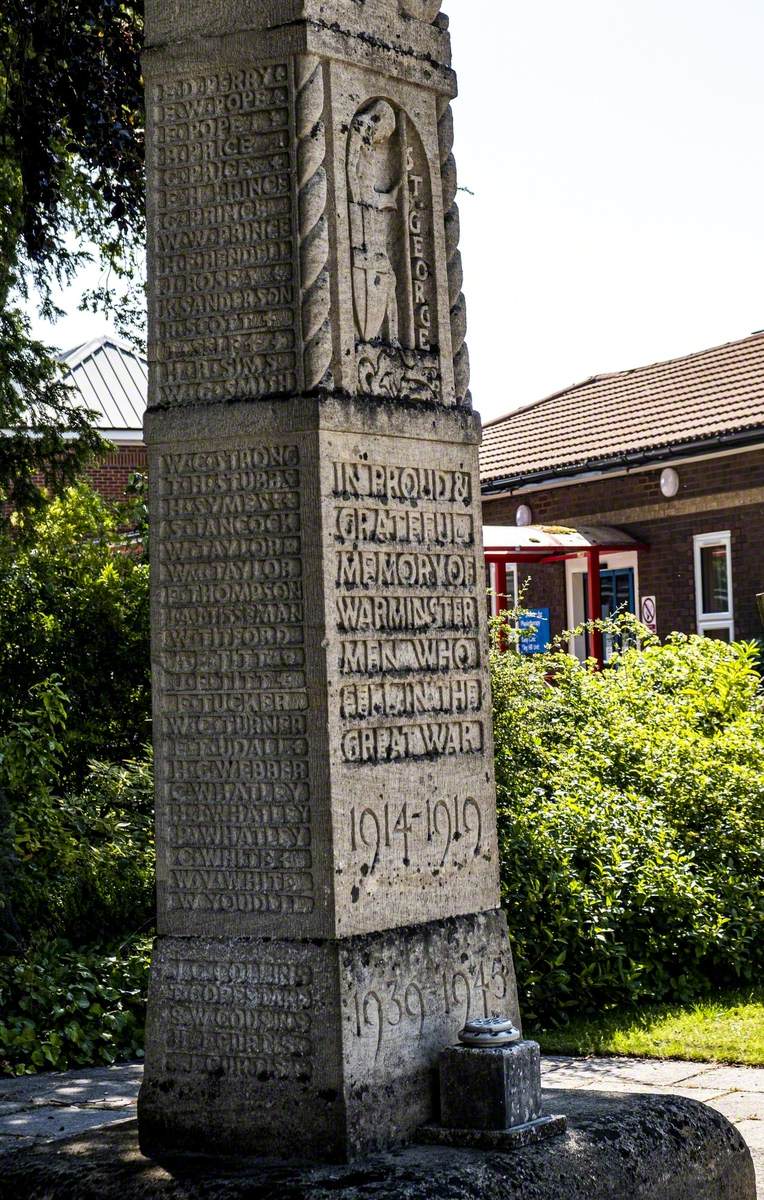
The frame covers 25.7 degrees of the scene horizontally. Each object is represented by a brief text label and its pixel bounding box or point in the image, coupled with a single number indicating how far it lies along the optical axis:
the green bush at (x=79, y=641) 11.38
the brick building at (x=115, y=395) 24.92
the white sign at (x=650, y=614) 19.55
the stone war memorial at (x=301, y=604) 4.58
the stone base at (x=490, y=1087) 4.54
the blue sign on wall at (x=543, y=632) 21.09
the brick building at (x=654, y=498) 18.22
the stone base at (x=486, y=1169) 4.19
